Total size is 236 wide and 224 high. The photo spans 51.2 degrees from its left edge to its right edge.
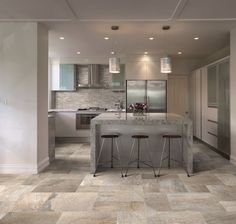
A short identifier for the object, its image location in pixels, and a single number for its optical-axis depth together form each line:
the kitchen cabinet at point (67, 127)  7.34
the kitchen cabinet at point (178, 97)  8.23
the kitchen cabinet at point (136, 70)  7.46
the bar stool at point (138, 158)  4.64
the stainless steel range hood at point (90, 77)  7.81
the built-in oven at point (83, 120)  7.32
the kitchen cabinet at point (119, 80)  7.64
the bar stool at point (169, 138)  4.23
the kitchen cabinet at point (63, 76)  7.82
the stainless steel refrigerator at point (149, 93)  7.43
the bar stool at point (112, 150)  4.65
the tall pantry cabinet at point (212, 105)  5.39
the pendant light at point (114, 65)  5.03
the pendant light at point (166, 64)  4.97
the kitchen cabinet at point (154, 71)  7.45
